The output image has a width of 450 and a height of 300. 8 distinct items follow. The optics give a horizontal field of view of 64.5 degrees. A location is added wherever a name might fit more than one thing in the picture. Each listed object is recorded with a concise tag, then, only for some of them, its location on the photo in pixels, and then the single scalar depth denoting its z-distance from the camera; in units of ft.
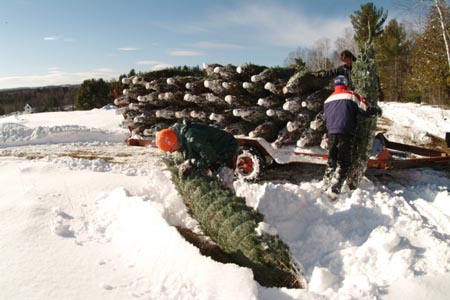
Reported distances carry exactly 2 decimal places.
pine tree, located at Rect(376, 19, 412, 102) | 88.48
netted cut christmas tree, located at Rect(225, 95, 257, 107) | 22.24
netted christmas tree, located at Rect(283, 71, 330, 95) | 19.51
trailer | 17.75
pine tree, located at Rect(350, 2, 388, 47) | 86.75
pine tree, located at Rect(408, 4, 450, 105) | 63.52
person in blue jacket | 16.22
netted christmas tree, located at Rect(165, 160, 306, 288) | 10.20
